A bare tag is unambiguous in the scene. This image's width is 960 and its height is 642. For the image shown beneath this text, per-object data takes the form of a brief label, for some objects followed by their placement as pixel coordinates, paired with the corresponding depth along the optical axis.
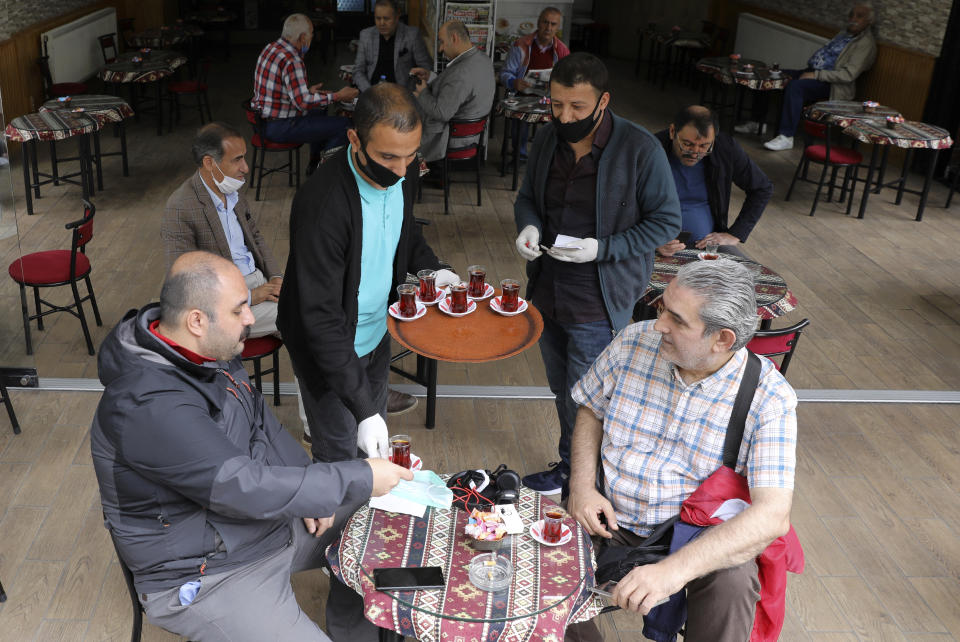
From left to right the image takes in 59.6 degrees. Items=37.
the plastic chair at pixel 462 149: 6.59
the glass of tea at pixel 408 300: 3.21
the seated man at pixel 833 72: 9.13
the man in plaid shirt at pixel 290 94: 6.73
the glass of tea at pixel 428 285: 3.33
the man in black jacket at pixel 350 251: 2.43
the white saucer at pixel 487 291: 3.54
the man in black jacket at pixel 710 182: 4.19
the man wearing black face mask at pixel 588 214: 3.06
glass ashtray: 2.06
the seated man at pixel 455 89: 6.51
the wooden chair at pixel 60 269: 4.28
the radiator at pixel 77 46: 8.95
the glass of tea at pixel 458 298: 3.30
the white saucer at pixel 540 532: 2.25
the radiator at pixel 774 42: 10.71
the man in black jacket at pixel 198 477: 2.00
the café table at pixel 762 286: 3.77
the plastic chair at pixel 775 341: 3.40
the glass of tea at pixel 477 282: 3.45
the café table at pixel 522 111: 7.17
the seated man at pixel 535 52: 8.25
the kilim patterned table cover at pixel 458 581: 1.96
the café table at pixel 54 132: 6.11
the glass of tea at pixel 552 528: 2.23
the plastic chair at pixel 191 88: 9.04
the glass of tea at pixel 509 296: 3.33
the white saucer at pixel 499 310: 3.37
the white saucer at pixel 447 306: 3.35
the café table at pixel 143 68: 8.15
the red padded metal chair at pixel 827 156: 7.20
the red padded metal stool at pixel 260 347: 3.64
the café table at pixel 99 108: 6.66
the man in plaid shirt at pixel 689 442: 2.21
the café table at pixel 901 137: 6.88
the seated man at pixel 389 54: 7.66
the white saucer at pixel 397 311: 3.26
